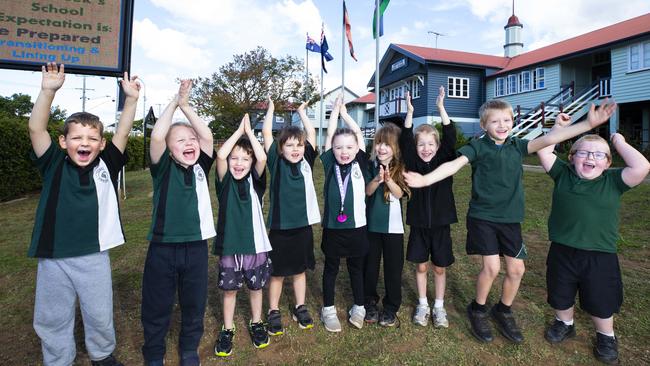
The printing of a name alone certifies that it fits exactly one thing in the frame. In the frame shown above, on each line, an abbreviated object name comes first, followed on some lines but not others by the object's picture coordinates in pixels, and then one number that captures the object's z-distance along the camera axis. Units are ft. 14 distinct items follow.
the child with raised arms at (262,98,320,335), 10.50
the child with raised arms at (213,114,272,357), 9.79
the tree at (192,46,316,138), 80.79
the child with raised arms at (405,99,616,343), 10.41
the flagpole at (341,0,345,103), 55.13
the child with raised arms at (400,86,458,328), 11.04
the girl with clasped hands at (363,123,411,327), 10.97
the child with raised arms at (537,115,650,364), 9.42
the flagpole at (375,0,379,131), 41.00
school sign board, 10.59
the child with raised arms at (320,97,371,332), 10.84
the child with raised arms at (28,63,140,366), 8.03
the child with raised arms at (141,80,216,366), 8.74
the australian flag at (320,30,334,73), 65.05
